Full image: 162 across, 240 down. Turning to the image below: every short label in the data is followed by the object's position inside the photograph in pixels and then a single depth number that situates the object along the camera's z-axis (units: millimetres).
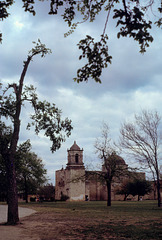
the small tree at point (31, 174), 40156
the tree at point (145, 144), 22938
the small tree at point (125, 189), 53188
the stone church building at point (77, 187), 58438
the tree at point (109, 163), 27281
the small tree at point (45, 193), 49800
